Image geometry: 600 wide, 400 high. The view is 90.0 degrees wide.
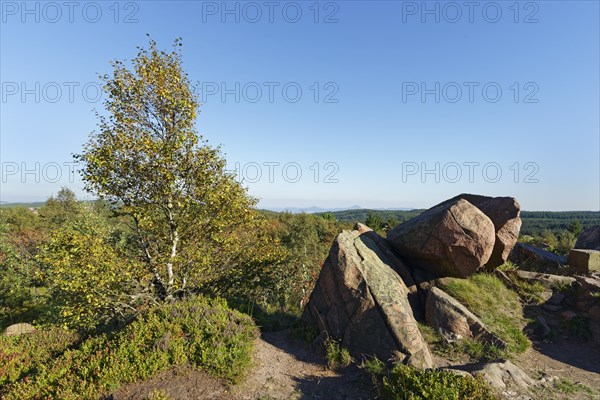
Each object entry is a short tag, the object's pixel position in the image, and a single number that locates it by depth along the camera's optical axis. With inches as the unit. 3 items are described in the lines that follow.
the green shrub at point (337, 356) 447.5
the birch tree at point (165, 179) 522.6
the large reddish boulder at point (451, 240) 535.2
